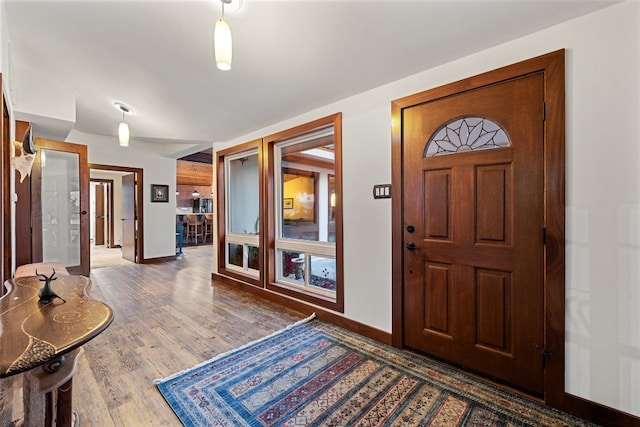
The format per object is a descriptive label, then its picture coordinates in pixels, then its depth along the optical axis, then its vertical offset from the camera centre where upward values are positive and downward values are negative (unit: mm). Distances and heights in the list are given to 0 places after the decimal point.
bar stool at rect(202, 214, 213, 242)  10094 -467
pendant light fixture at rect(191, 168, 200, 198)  10745 +728
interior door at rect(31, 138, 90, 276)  4551 +108
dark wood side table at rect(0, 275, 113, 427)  875 -423
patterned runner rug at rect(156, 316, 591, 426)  1632 -1171
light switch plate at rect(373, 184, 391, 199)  2457 +173
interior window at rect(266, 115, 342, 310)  3102 -22
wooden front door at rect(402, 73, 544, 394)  1792 -132
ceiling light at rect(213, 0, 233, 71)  1486 +881
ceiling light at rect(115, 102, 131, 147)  3566 +1036
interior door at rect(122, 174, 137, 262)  6211 -128
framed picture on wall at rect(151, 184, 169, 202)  6266 +425
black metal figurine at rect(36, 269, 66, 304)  1329 -380
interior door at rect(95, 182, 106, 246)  9125 +13
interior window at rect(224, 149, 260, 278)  4203 -36
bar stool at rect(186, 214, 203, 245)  9539 -478
